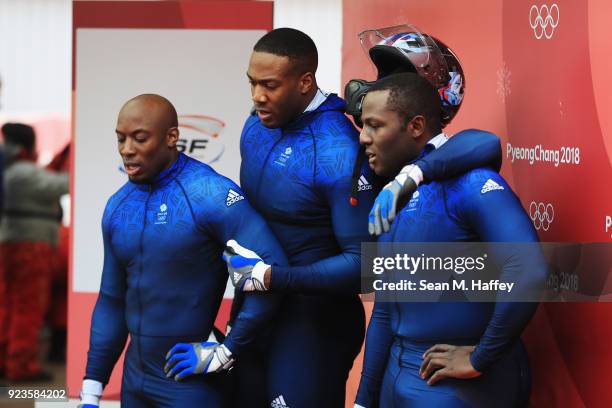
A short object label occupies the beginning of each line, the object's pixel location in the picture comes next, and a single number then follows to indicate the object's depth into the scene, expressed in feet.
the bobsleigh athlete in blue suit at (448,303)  18.63
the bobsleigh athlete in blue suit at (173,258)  21.66
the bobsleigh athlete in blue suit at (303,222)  21.44
